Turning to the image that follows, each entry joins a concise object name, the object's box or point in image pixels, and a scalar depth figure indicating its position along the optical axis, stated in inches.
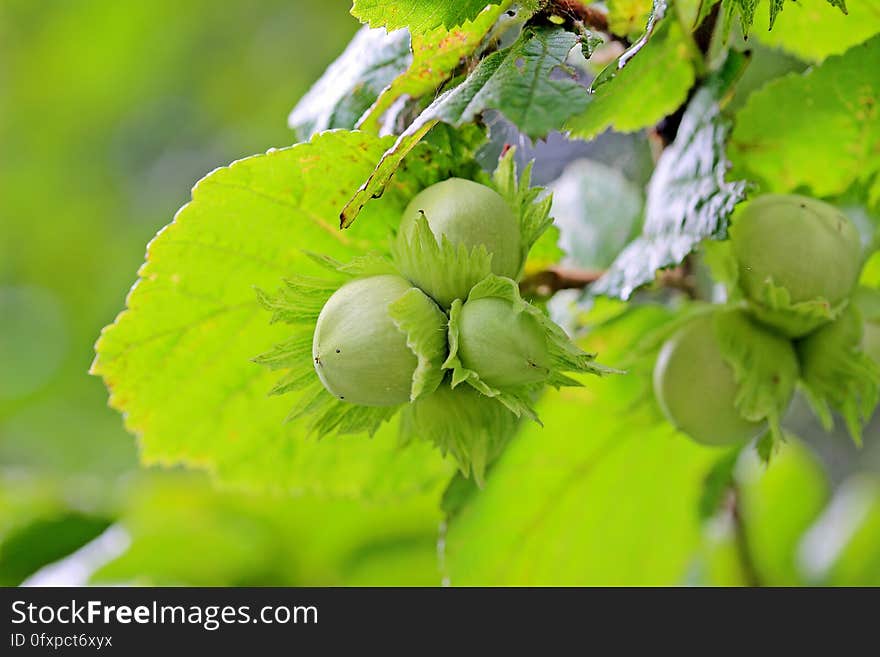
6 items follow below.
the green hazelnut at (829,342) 20.0
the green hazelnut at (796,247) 19.8
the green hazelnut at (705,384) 20.2
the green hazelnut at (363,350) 18.6
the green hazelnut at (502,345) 18.5
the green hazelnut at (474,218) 18.9
